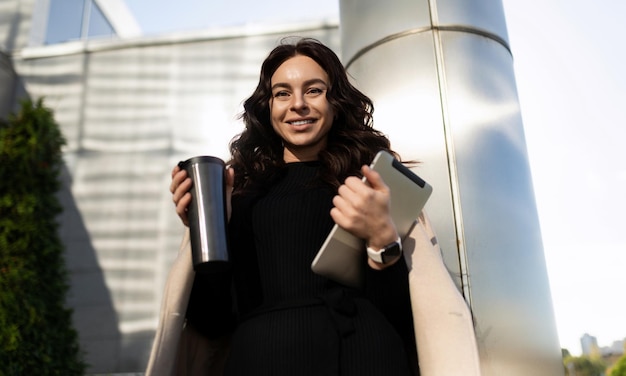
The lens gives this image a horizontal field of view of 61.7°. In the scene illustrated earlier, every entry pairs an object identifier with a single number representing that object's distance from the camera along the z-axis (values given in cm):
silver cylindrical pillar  236
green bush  450
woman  126
